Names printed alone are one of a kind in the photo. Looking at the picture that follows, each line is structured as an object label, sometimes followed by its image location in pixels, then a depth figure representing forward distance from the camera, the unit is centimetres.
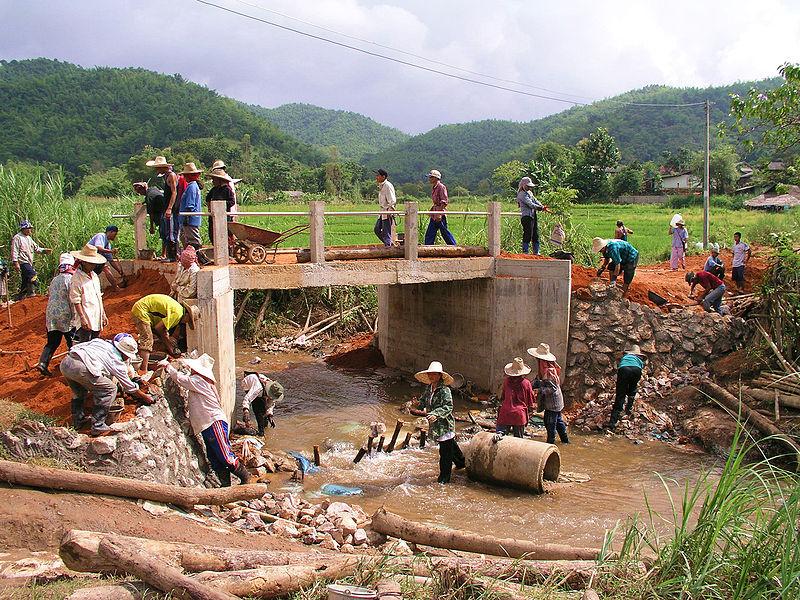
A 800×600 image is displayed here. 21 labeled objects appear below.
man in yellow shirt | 903
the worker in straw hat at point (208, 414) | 835
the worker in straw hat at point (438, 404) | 941
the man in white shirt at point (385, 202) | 1412
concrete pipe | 959
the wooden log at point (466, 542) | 590
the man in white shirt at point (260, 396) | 1185
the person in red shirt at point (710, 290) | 1439
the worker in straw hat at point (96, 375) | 743
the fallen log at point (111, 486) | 655
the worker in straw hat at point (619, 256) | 1437
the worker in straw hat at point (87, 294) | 863
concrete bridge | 1188
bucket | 463
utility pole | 2250
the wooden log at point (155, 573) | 465
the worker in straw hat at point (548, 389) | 1145
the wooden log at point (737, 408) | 1120
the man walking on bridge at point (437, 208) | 1464
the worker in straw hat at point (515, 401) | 1059
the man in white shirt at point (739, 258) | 1528
